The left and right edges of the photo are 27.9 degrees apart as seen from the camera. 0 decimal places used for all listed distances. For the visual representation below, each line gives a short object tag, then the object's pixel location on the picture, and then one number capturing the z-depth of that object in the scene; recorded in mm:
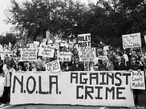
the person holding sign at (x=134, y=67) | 9820
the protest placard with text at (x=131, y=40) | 11328
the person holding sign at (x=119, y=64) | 11130
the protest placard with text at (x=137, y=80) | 9320
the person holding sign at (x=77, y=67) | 12212
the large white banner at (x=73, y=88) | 9688
